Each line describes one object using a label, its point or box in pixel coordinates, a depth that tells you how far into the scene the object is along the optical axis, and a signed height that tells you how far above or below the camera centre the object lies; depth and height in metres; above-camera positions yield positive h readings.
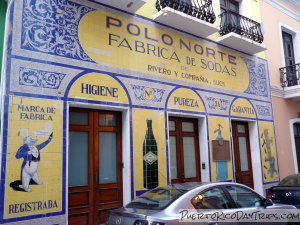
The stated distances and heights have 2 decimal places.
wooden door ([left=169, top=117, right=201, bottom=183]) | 8.48 +0.17
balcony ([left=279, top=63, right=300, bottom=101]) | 12.20 +3.08
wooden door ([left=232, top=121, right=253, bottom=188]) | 10.21 +0.02
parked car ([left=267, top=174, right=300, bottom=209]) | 6.93 -0.98
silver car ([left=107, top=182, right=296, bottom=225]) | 4.12 -0.75
